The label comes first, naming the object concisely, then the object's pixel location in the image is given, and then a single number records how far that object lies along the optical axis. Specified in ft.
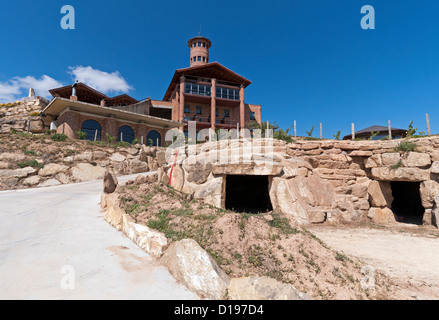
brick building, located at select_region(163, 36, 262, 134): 97.45
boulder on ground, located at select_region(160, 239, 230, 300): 9.11
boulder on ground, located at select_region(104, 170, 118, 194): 23.59
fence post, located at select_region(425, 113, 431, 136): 34.63
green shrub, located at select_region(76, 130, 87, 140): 58.95
